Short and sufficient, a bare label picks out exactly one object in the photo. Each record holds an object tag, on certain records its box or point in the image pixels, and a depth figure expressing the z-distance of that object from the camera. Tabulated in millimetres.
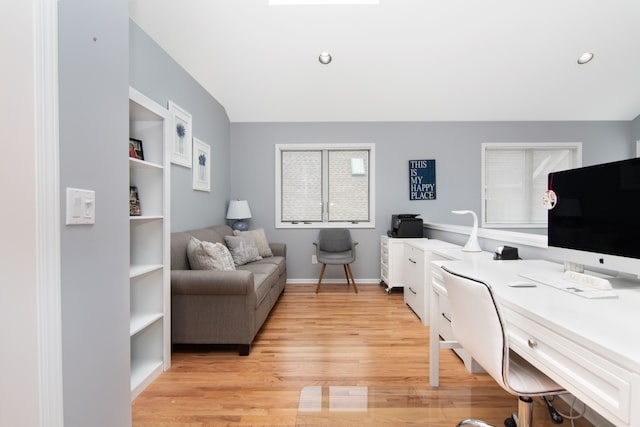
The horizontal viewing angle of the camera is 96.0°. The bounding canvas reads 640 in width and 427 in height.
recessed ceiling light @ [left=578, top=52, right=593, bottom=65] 3326
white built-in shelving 1911
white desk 660
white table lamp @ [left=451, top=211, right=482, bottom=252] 2347
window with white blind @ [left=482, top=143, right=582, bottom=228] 4422
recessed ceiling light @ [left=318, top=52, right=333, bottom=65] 3199
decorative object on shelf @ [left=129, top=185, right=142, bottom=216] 1850
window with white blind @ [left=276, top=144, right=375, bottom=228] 4426
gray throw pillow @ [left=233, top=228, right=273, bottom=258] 3684
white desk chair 1014
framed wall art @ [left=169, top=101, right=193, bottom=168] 2689
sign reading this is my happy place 4277
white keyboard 1091
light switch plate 808
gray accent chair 4117
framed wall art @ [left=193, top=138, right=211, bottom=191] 3131
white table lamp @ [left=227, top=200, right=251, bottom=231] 3926
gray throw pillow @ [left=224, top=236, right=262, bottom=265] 3244
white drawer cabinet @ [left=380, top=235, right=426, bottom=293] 3650
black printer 3763
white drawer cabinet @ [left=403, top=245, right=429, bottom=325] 2824
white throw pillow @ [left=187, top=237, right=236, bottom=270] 2330
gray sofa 2113
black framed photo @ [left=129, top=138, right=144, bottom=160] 1816
